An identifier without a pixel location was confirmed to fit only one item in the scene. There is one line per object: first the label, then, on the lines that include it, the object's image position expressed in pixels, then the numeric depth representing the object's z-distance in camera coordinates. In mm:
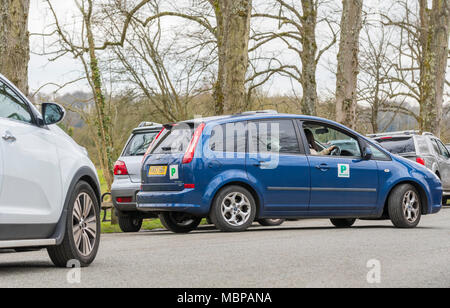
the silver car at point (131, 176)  13484
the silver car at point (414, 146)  19656
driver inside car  12422
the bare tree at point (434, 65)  31250
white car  6184
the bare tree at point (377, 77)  38406
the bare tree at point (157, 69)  28438
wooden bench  18516
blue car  11492
